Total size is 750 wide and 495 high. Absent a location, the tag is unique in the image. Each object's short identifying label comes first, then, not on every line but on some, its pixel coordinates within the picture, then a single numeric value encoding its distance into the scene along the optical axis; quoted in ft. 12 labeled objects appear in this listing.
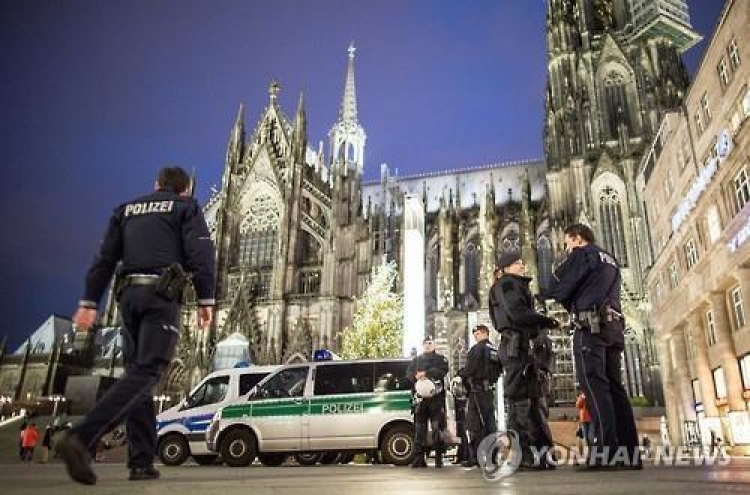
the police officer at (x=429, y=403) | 23.66
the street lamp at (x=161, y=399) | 101.41
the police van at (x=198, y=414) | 35.24
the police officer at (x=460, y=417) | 28.45
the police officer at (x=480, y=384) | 23.81
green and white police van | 30.71
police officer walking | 11.96
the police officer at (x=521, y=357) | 17.21
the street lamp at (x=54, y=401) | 72.49
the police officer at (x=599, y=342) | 14.66
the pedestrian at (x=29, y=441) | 55.98
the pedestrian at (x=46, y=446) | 56.39
